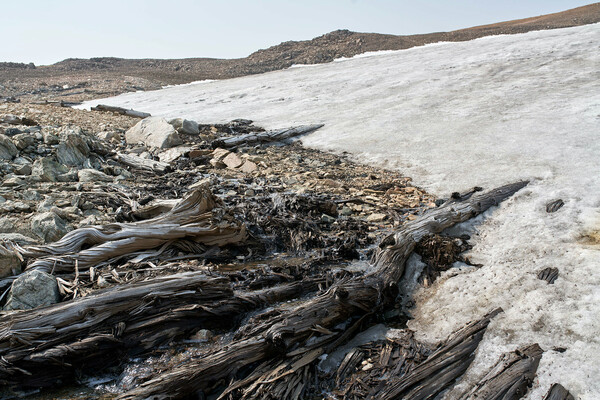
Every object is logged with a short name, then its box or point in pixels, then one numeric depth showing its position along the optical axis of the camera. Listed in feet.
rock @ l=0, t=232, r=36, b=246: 13.93
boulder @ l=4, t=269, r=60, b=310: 11.45
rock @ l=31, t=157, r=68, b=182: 21.88
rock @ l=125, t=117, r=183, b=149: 35.54
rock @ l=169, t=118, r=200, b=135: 39.34
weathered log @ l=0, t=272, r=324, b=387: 10.25
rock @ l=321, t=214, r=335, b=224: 20.26
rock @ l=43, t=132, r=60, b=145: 26.11
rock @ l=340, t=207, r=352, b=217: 21.48
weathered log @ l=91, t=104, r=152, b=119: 52.68
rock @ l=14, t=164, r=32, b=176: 21.82
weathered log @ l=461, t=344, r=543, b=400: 9.48
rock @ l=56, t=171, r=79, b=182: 22.54
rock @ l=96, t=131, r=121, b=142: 36.17
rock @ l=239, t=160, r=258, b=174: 29.17
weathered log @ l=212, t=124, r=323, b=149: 35.19
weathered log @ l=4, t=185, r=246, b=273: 13.60
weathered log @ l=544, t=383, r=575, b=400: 9.03
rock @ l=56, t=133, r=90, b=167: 25.04
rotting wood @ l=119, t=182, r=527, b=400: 9.95
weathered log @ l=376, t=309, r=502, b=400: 10.05
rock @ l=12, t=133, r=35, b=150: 24.57
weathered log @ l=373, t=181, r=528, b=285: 15.30
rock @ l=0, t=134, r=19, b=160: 23.12
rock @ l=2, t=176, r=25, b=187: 19.90
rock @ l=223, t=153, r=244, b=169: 30.29
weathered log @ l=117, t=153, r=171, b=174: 28.22
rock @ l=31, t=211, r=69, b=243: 14.97
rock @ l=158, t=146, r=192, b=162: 32.14
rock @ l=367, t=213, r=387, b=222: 20.58
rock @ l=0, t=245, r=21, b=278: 12.32
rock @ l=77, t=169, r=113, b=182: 22.81
